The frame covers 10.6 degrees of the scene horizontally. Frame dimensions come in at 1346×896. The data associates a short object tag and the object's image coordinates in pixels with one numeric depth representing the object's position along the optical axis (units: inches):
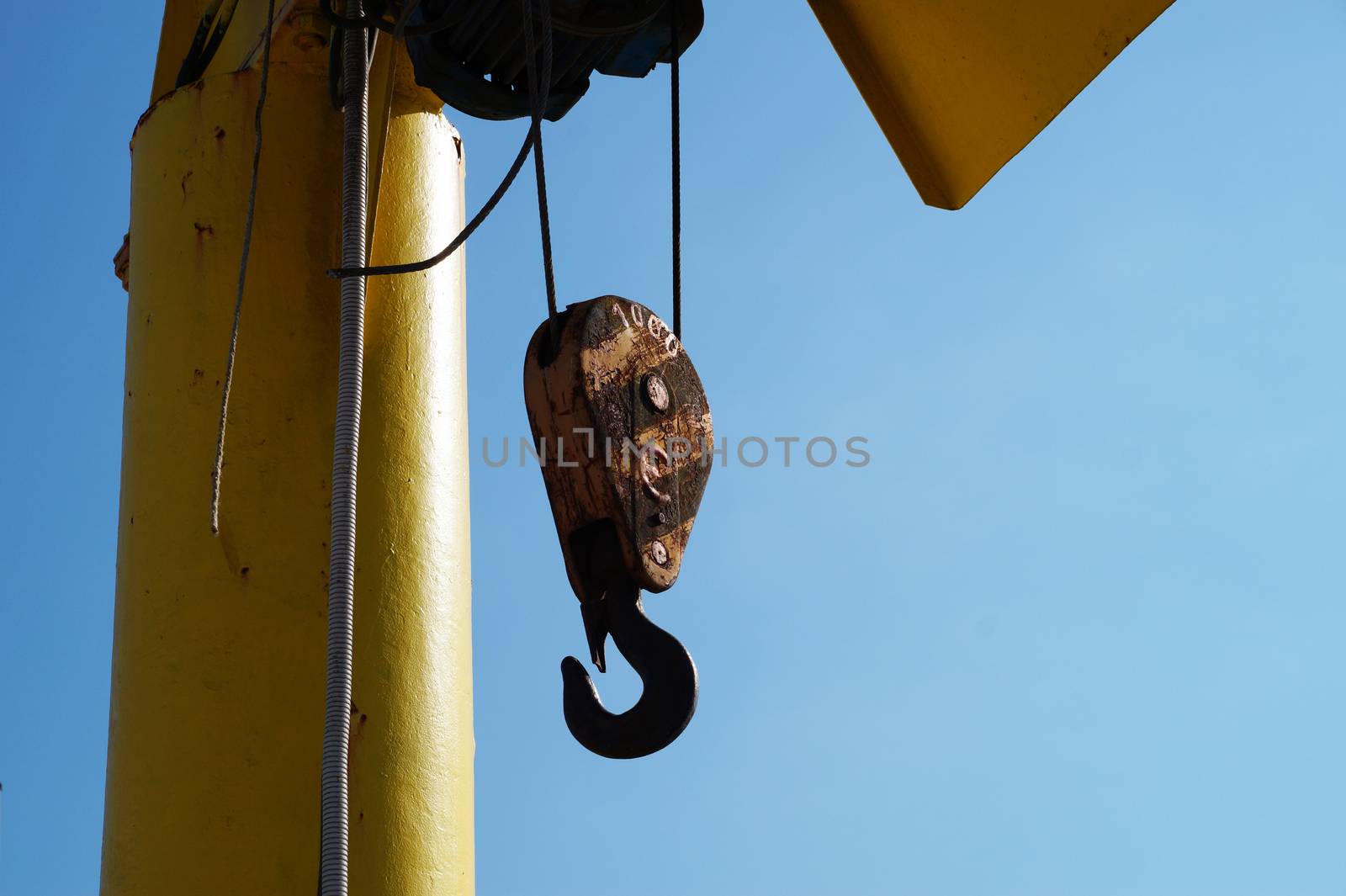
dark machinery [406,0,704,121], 255.5
